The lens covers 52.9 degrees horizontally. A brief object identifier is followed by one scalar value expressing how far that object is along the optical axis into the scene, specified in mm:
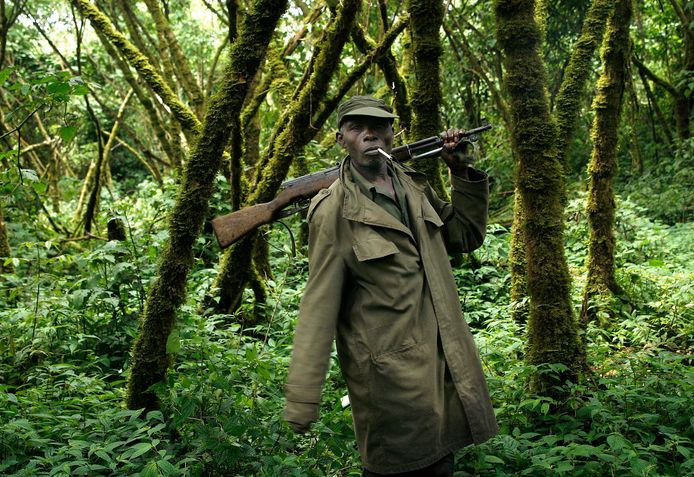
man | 2828
